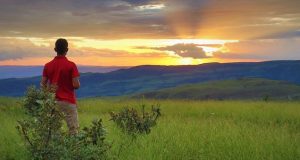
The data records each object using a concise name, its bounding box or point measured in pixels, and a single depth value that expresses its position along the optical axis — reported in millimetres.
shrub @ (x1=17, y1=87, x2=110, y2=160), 6961
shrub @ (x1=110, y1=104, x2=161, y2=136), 11961
